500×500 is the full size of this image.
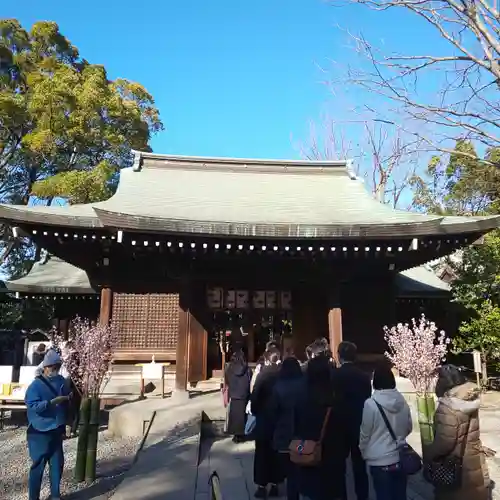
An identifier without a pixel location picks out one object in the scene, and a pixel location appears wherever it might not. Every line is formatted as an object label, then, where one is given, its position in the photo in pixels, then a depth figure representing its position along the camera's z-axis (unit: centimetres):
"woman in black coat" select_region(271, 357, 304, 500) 387
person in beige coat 329
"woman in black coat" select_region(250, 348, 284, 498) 443
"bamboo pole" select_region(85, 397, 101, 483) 525
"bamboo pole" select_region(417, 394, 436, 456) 574
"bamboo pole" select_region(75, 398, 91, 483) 521
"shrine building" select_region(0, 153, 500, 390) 841
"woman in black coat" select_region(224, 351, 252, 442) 630
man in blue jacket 434
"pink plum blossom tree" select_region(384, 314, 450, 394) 624
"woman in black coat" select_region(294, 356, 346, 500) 341
